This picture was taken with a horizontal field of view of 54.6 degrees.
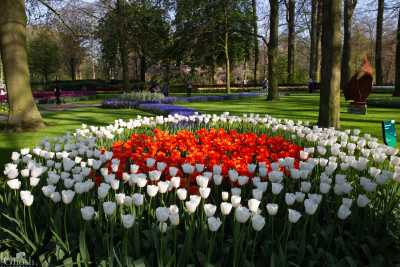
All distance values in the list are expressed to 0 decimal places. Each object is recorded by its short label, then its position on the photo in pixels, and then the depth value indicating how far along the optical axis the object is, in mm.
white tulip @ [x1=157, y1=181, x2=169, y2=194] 3087
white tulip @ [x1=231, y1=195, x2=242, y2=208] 2799
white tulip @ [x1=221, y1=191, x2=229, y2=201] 2962
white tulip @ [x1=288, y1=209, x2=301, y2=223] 2639
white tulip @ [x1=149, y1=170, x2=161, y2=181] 3493
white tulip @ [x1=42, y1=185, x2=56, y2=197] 3207
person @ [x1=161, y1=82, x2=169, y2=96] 30453
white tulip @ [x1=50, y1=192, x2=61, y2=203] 3139
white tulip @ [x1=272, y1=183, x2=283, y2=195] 3148
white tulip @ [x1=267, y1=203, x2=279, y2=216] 2715
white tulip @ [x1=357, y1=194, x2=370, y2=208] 3070
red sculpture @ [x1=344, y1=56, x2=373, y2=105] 14688
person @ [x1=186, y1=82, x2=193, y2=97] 31303
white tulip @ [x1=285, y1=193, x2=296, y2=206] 2947
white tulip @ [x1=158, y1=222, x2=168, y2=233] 2602
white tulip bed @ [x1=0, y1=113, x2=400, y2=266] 2668
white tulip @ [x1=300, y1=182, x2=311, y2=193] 3291
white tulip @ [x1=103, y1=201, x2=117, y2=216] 2691
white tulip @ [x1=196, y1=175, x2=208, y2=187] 3207
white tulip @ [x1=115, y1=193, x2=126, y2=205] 2885
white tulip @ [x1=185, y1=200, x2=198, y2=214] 2621
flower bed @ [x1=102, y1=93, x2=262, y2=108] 19812
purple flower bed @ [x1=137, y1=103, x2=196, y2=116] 11914
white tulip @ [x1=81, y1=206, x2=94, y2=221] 2737
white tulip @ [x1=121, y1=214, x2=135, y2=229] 2531
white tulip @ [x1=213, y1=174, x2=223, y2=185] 3482
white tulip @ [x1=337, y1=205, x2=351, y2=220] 2850
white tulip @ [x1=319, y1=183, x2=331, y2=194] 3290
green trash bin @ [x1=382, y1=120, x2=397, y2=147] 6418
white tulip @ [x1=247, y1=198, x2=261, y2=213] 2674
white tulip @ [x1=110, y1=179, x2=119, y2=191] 3279
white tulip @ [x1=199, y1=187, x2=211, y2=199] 2990
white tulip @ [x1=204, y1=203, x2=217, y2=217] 2625
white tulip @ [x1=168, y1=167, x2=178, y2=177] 3648
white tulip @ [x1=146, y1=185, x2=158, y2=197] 3031
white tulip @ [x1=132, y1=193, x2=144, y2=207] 2886
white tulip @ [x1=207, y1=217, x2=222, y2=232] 2477
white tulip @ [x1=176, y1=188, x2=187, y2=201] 3006
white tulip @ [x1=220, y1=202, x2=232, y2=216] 2666
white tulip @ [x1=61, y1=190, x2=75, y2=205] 2992
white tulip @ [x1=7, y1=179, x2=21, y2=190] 3336
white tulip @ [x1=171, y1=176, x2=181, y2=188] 3315
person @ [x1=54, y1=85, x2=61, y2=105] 26375
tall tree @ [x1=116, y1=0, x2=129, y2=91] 19500
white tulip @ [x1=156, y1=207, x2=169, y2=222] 2566
